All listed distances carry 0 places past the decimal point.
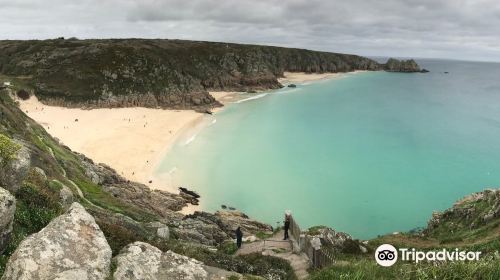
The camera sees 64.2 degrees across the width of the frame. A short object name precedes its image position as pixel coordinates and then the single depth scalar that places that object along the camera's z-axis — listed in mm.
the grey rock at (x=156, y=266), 9360
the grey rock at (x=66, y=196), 19253
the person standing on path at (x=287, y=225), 24153
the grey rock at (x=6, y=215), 9672
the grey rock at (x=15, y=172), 12742
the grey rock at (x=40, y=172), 19588
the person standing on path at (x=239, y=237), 22758
